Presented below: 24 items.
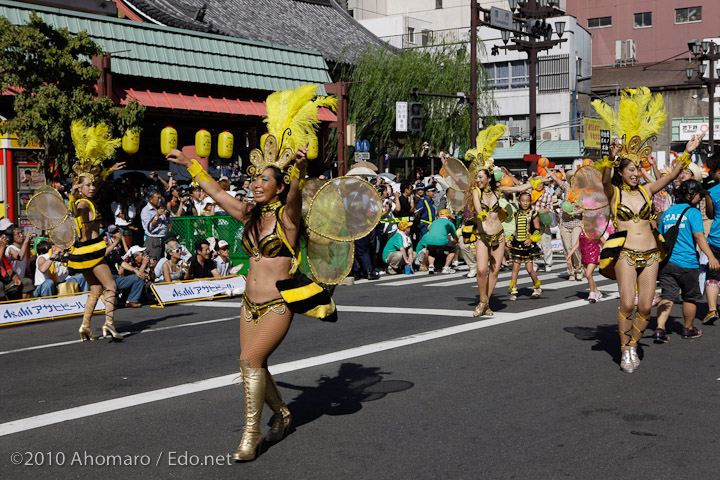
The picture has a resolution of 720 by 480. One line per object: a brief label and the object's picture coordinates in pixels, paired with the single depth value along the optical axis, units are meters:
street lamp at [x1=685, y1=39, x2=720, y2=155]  39.00
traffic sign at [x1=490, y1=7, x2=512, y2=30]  26.70
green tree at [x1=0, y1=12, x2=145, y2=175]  16.75
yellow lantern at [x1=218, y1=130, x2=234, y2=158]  24.64
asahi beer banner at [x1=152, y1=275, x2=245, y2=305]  14.02
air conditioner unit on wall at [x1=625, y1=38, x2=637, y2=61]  61.47
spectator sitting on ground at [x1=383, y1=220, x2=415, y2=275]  19.11
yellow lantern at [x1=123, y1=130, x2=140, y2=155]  20.53
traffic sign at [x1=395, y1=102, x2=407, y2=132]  29.79
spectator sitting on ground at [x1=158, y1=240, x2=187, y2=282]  14.76
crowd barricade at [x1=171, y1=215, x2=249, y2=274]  16.74
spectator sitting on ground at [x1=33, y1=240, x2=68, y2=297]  13.20
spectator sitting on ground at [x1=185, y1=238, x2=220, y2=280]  15.30
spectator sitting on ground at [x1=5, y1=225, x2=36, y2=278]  13.30
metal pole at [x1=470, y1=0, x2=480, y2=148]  27.59
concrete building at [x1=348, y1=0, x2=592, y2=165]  53.19
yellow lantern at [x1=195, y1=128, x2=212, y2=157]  22.94
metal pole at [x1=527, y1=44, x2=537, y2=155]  29.06
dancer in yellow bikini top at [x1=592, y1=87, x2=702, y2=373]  7.75
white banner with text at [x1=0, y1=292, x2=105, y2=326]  12.20
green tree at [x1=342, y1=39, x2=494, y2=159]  35.84
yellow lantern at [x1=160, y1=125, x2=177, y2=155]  23.05
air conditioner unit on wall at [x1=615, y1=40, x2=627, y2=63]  62.12
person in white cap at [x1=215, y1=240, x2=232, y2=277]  15.86
